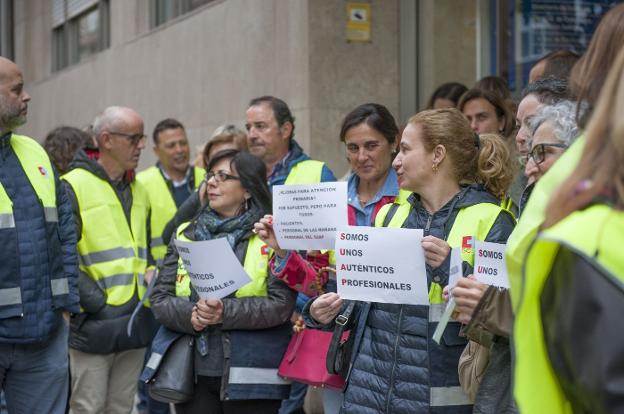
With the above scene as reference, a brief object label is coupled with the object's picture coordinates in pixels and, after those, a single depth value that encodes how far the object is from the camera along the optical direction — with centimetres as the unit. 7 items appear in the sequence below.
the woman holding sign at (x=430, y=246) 365
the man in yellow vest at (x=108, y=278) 572
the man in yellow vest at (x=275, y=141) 594
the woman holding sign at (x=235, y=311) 470
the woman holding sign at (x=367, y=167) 500
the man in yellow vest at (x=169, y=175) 750
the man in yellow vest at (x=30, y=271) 484
